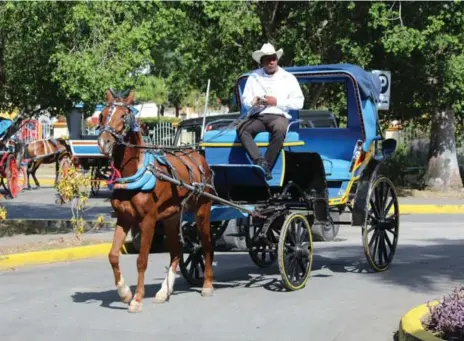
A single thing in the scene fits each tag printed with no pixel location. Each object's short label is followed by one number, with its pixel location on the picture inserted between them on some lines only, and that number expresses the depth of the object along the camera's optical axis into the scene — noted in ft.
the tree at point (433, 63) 74.13
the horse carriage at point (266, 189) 30.63
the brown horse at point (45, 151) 98.32
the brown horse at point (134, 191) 30.04
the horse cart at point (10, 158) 54.65
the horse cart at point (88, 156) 81.04
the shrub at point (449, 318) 23.36
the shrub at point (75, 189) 48.11
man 34.30
